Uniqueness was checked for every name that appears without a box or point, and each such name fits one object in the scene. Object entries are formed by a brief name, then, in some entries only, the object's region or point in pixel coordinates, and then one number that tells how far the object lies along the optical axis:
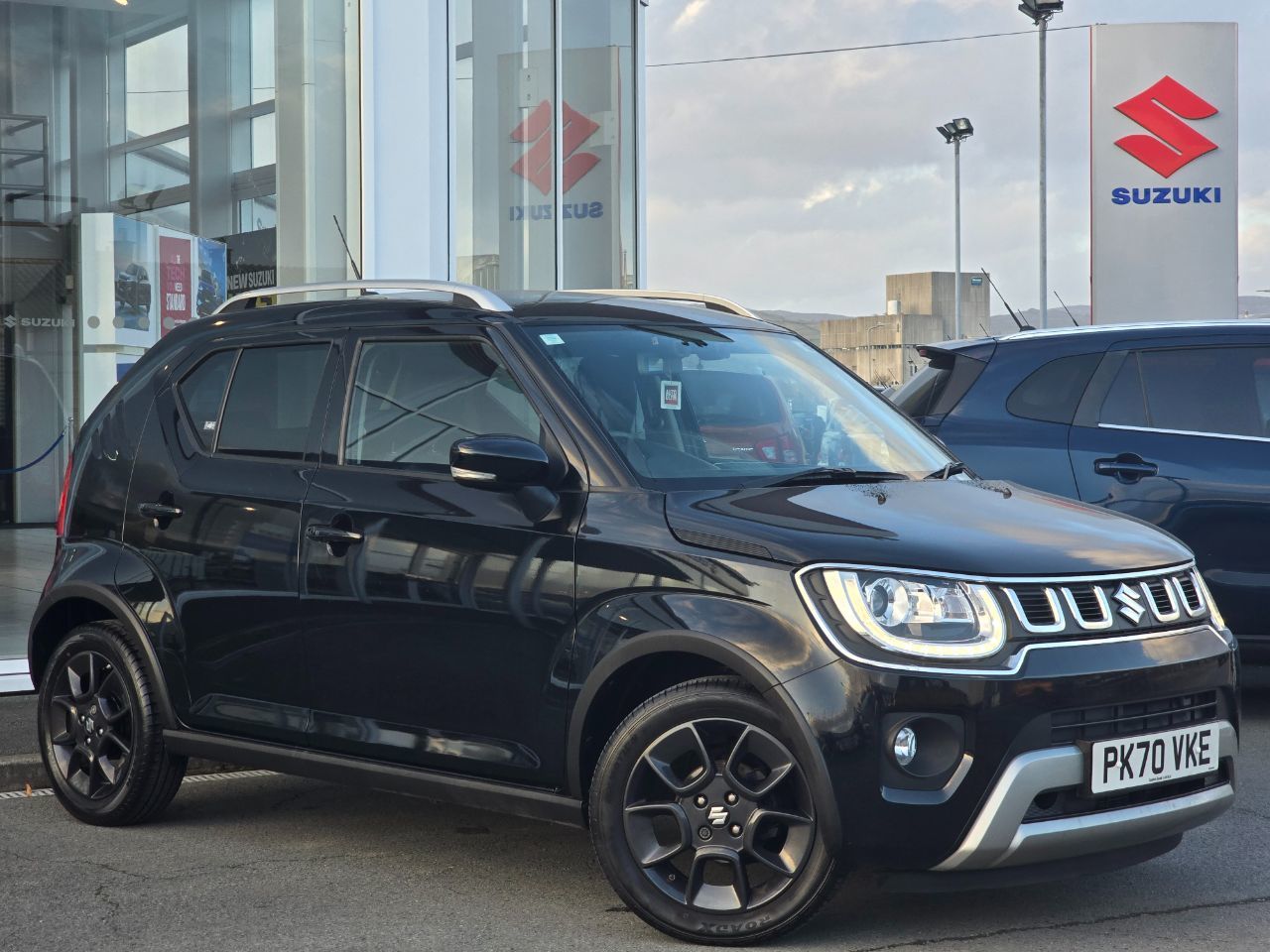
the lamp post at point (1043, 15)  32.91
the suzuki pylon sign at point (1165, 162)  23.95
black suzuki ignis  4.05
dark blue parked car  7.36
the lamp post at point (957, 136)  53.06
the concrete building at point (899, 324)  108.19
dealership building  11.02
